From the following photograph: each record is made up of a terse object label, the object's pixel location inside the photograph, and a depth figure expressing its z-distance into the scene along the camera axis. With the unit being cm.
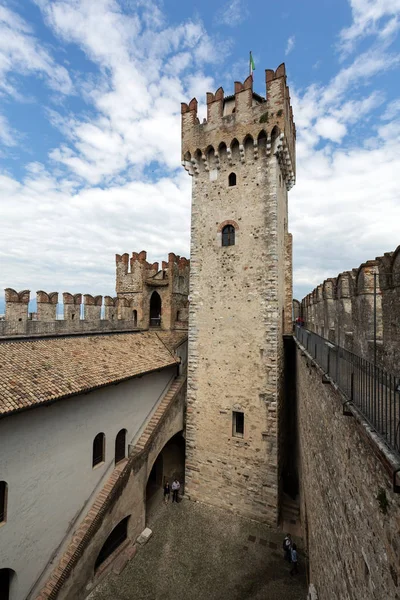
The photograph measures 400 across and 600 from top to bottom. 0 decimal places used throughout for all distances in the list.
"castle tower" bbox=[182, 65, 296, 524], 1204
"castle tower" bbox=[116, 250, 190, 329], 1733
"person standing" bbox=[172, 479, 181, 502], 1307
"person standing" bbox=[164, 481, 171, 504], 1331
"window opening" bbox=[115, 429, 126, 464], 1119
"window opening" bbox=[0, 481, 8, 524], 721
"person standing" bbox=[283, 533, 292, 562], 989
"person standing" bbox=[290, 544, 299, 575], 960
